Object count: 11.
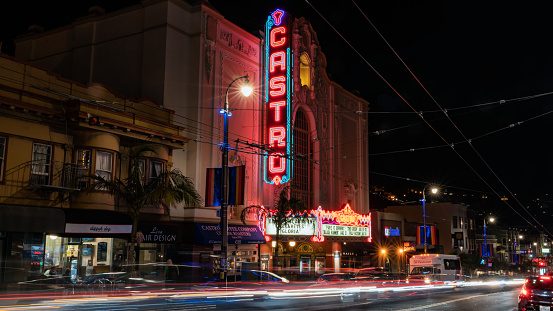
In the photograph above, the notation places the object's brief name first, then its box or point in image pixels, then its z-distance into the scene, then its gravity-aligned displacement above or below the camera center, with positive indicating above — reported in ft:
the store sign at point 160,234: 79.61 -0.92
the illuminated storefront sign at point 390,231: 154.81 -0.17
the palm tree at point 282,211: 103.76 +4.00
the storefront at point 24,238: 63.46 -1.45
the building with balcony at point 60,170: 66.44 +8.54
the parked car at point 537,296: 52.44 -6.92
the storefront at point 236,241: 89.64 -2.36
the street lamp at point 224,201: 64.39 +3.79
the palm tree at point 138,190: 74.38 +5.92
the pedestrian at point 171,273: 78.49 -7.25
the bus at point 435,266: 103.04 -7.58
